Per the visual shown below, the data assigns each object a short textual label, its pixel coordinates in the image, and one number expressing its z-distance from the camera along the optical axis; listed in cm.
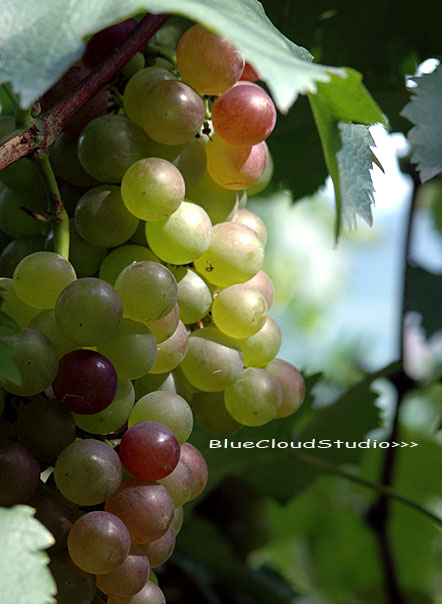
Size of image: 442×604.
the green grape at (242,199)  62
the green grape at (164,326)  57
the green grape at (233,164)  59
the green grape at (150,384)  58
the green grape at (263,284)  61
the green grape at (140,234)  59
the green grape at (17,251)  59
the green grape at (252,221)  61
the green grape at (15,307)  57
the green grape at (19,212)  59
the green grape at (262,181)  62
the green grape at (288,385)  61
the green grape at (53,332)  56
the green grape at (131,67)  60
